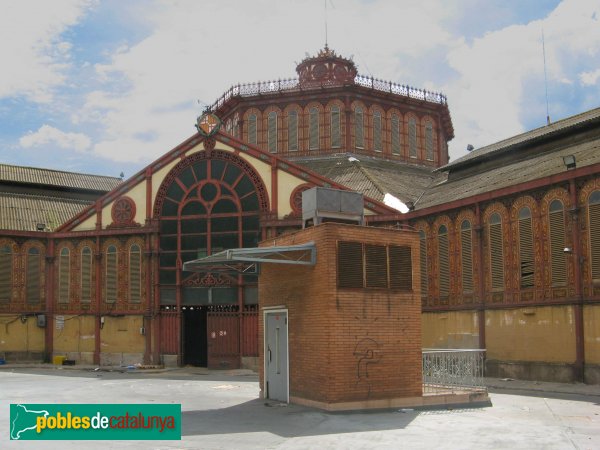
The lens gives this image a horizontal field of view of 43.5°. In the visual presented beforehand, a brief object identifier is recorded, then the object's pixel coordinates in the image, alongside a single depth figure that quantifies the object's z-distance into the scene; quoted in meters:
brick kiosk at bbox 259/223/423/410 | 18.16
